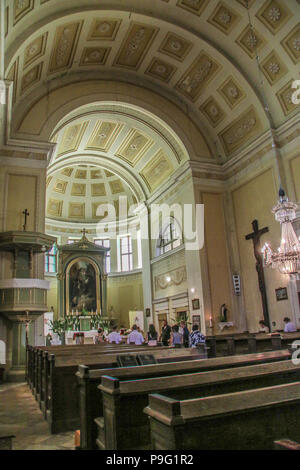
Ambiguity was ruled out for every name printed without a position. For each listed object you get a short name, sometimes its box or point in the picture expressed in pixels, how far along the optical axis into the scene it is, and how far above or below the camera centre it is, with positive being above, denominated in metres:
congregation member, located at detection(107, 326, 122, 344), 10.86 -0.41
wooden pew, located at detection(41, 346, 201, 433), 4.50 -0.78
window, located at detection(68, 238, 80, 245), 21.34 +4.87
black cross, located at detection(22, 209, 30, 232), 11.18 +3.40
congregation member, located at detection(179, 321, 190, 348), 10.33 -0.44
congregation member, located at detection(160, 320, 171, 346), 9.80 -0.35
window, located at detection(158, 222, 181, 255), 15.13 +3.39
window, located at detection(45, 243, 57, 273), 20.58 +3.57
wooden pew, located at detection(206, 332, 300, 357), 6.49 -0.54
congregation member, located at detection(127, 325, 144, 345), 9.85 -0.41
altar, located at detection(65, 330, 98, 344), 16.33 -0.50
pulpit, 9.84 +1.02
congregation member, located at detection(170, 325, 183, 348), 8.98 -0.46
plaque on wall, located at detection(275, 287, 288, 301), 10.89 +0.62
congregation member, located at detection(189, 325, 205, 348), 8.34 -0.42
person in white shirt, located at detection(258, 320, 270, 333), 10.32 -0.36
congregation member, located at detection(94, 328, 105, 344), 14.44 -0.51
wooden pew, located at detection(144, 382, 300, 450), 1.92 -0.57
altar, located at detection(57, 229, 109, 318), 17.98 +2.28
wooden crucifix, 11.62 +1.67
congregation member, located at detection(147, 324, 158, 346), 11.46 -0.39
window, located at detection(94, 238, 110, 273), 21.91 +4.81
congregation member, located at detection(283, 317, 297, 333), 9.58 -0.33
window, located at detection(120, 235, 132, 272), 21.53 +4.04
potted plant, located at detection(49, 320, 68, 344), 15.95 -0.09
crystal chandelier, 8.36 +1.56
